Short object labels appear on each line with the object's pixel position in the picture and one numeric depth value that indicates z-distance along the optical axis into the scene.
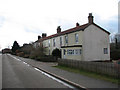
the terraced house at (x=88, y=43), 18.39
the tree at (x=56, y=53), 23.15
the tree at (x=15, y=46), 68.49
